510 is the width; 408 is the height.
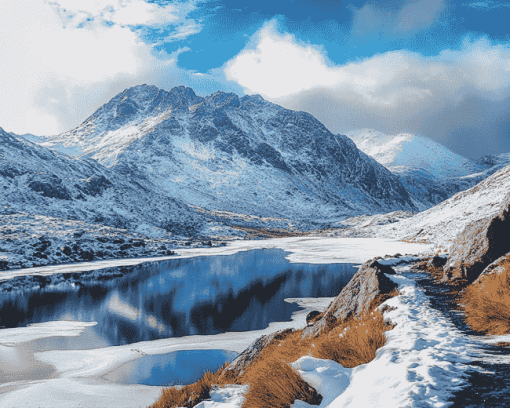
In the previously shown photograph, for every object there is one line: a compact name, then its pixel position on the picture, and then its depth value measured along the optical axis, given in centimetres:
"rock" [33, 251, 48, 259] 4750
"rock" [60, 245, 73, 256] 5047
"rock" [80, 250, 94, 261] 5188
